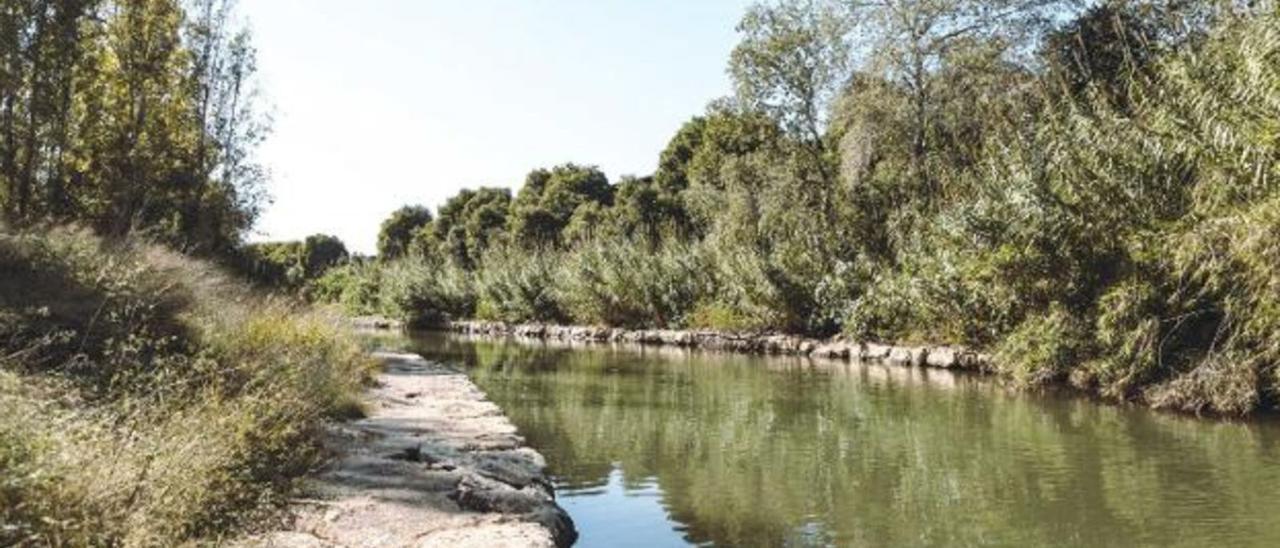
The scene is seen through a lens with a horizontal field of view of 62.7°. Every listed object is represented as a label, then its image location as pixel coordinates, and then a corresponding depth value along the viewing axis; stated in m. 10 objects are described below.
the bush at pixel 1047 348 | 13.22
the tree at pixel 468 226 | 60.50
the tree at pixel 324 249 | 82.12
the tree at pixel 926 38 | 24.28
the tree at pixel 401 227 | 72.94
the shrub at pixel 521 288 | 35.91
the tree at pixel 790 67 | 29.00
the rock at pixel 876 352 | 18.77
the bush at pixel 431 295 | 42.78
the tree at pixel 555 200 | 56.22
